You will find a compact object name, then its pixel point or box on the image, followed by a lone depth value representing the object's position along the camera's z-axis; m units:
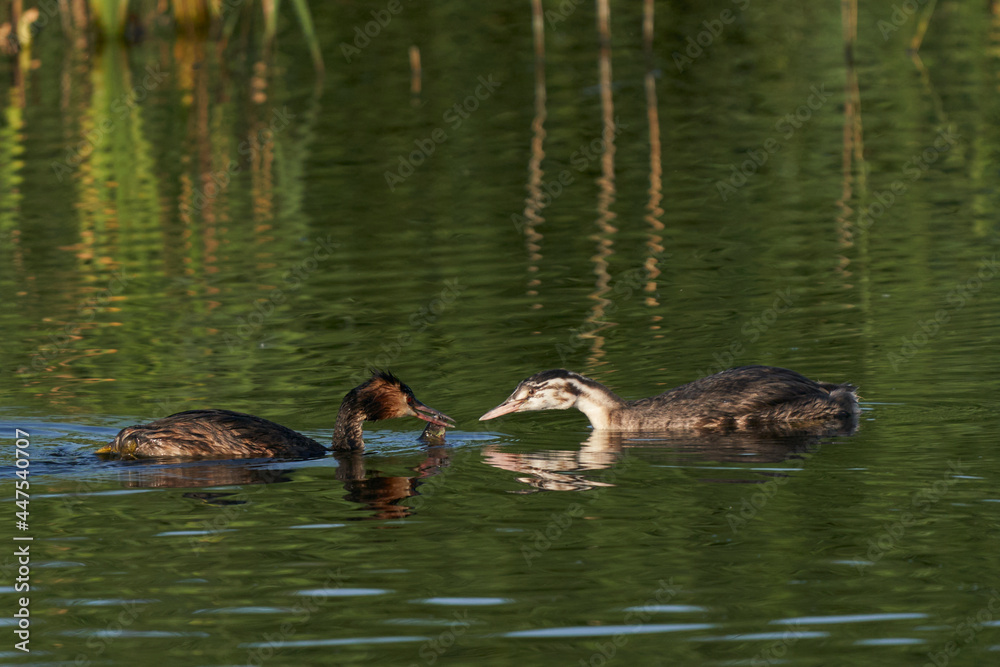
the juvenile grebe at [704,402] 11.97
